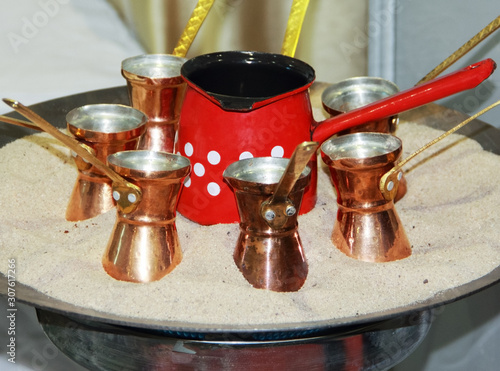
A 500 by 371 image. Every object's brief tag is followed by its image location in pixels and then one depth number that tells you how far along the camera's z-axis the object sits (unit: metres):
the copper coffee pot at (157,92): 1.07
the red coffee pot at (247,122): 0.99
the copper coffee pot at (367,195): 0.95
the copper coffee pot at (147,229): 0.92
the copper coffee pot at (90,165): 1.02
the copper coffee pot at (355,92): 1.12
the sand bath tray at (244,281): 0.89
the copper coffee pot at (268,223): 0.90
